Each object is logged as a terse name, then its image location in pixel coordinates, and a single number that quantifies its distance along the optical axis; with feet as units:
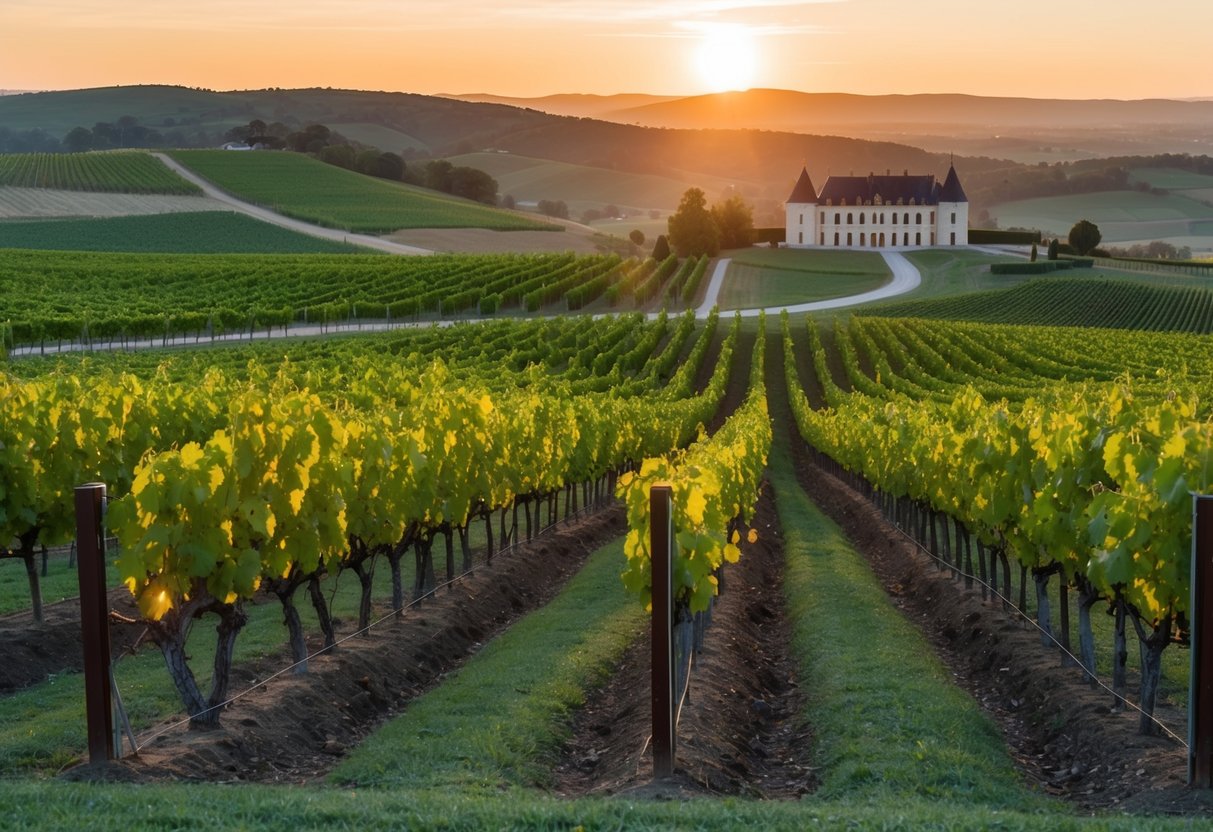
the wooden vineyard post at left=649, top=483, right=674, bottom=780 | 28.99
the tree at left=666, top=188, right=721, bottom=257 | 412.57
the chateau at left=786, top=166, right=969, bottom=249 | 481.05
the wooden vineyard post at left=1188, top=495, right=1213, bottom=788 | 27.81
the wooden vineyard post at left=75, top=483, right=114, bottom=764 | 29.37
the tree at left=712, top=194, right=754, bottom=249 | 448.65
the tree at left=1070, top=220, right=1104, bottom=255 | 431.84
